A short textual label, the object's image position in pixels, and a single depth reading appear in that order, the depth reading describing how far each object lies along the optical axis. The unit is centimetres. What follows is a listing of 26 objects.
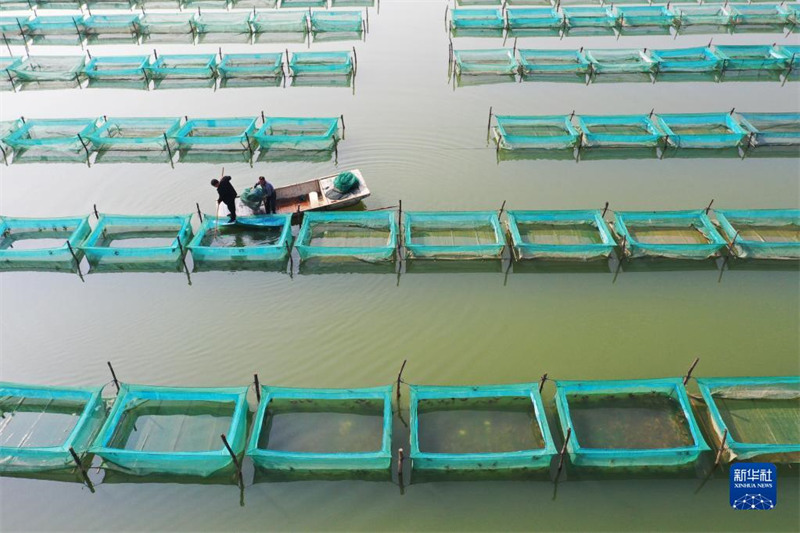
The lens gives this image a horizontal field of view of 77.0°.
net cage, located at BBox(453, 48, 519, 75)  1966
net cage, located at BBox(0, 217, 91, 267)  1261
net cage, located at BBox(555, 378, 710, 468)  891
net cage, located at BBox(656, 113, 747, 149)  1547
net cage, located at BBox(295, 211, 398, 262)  1270
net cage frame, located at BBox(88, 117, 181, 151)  1592
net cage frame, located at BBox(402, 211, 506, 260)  1200
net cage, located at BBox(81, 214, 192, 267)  1222
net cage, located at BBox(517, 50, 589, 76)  1922
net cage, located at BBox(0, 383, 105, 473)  846
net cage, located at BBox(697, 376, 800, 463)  883
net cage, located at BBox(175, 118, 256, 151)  1585
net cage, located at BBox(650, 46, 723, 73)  1930
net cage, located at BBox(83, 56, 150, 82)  1962
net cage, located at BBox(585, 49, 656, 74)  1942
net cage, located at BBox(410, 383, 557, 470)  895
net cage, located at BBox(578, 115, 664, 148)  1550
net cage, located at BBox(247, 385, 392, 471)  891
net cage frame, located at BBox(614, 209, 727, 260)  1195
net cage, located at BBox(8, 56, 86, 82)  1958
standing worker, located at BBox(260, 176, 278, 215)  1272
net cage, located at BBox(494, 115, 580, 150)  1566
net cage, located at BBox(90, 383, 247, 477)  830
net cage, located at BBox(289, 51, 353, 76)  1938
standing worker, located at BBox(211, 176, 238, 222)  1206
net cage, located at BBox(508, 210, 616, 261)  1193
